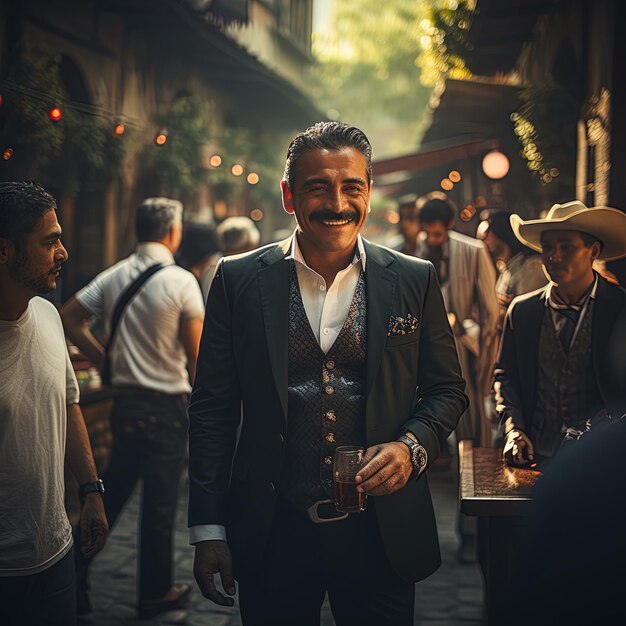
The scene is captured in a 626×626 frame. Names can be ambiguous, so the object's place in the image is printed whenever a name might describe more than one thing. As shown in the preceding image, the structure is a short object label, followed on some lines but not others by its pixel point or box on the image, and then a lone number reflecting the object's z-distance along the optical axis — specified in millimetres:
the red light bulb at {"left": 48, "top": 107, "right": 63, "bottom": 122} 6576
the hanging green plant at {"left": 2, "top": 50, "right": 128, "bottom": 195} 6113
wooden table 3869
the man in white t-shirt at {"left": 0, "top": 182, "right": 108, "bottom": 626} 3410
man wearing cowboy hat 4480
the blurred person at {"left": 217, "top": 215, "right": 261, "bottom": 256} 8500
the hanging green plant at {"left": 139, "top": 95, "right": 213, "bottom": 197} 12484
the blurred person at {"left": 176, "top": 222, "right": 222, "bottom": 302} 7207
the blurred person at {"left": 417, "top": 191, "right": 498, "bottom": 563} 7387
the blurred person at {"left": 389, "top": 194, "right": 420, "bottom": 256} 9719
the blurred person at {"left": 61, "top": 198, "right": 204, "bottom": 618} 5969
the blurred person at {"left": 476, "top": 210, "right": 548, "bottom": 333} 7137
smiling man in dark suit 3471
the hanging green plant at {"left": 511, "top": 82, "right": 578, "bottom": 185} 8797
